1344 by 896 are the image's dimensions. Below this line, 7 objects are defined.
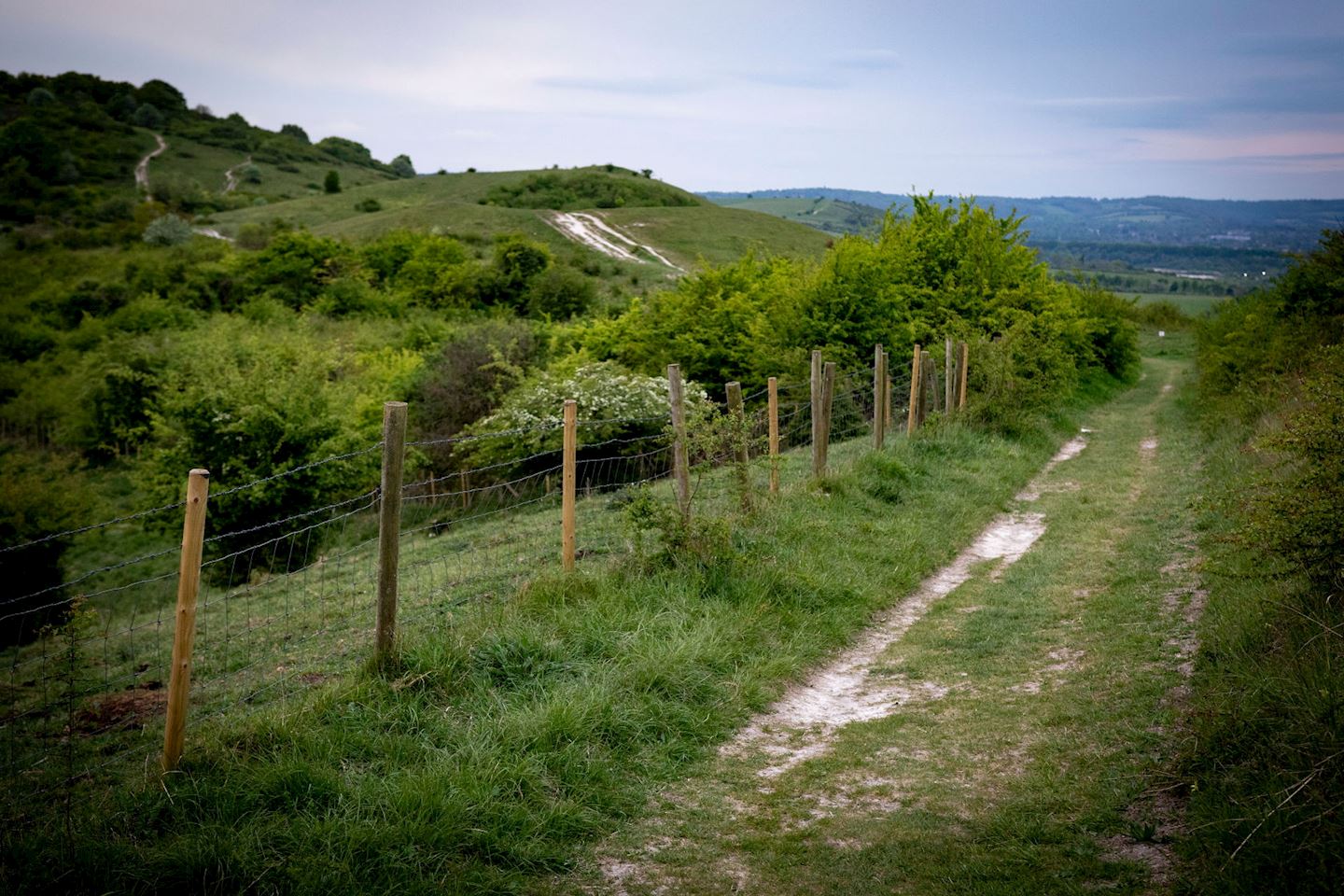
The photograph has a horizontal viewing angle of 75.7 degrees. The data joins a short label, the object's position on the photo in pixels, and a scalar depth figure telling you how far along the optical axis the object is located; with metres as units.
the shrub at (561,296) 48.72
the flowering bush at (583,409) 20.88
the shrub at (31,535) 19.44
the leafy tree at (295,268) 56.66
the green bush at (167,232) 73.19
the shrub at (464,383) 28.38
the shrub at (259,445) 20.09
